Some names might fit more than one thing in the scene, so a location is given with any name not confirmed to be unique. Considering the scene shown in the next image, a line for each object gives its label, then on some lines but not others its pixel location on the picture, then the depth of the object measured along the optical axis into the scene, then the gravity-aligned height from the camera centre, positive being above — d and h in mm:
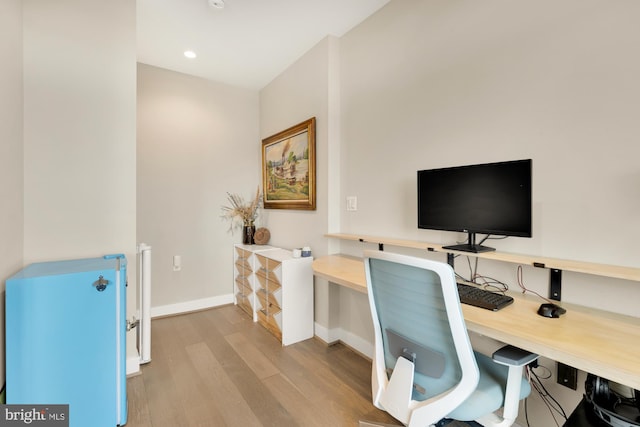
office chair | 1040 -564
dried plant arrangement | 3689 -1
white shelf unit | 2639 -792
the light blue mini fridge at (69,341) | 1444 -670
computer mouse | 1208 -413
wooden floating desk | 886 -442
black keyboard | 1311 -409
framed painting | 2846 +474
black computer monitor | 1391 +61
